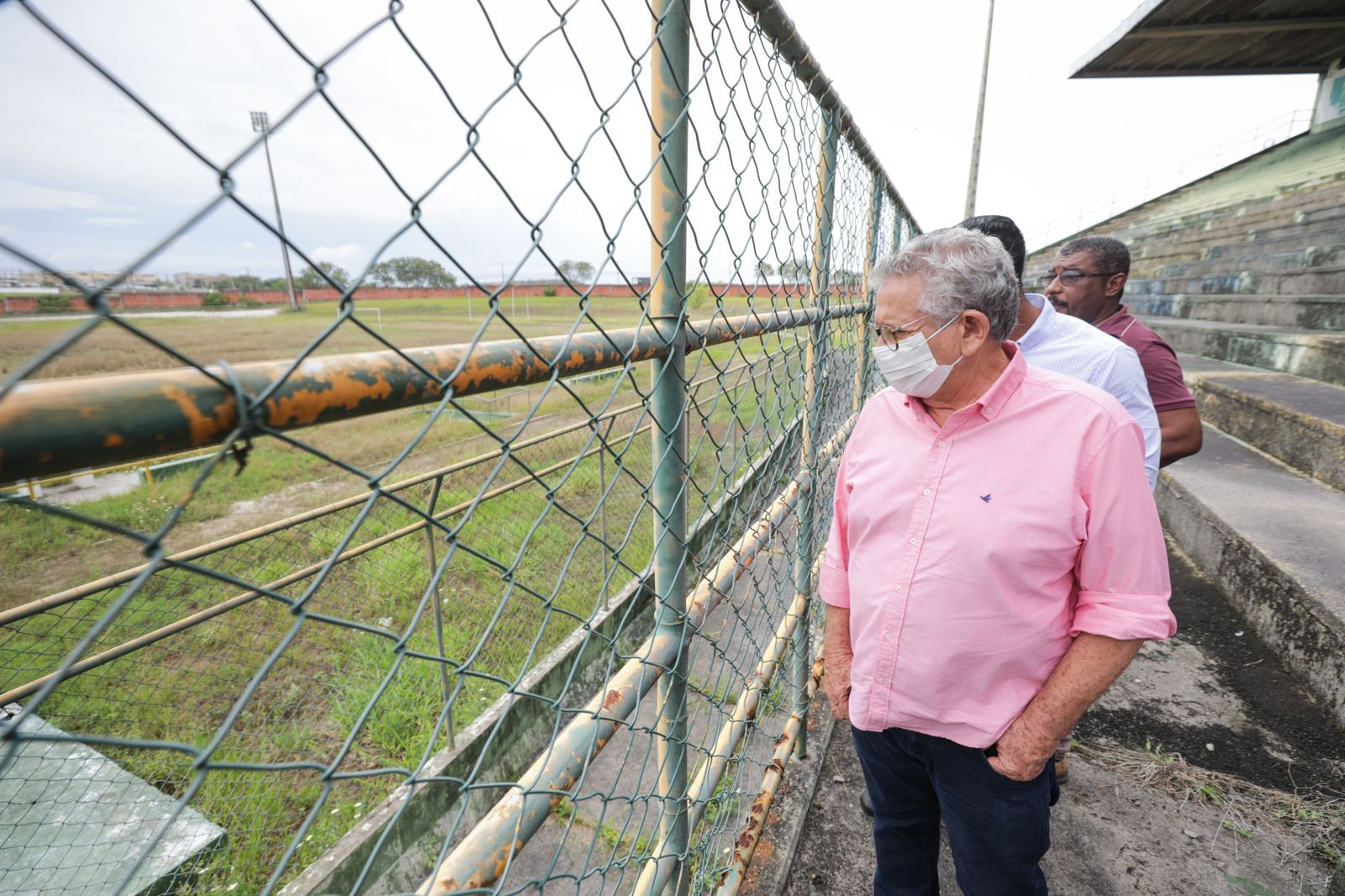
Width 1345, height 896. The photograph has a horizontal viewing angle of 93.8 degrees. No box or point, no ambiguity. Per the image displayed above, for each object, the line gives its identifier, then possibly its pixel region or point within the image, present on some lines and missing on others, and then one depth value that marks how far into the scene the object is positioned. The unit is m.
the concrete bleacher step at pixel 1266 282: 8.43
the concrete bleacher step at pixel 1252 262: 9.04
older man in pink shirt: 1.38
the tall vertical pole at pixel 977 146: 21.80
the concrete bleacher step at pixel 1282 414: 4.45
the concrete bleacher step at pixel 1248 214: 11.91
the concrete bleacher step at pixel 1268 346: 6.08
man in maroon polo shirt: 2.51
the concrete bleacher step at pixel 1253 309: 7.40
